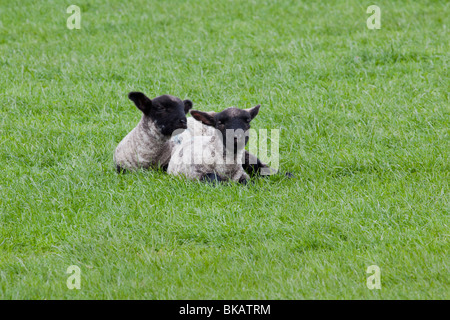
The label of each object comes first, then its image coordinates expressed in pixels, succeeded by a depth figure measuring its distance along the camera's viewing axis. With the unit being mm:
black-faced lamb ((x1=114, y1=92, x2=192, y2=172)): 16187
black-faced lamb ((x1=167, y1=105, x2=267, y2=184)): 15437
